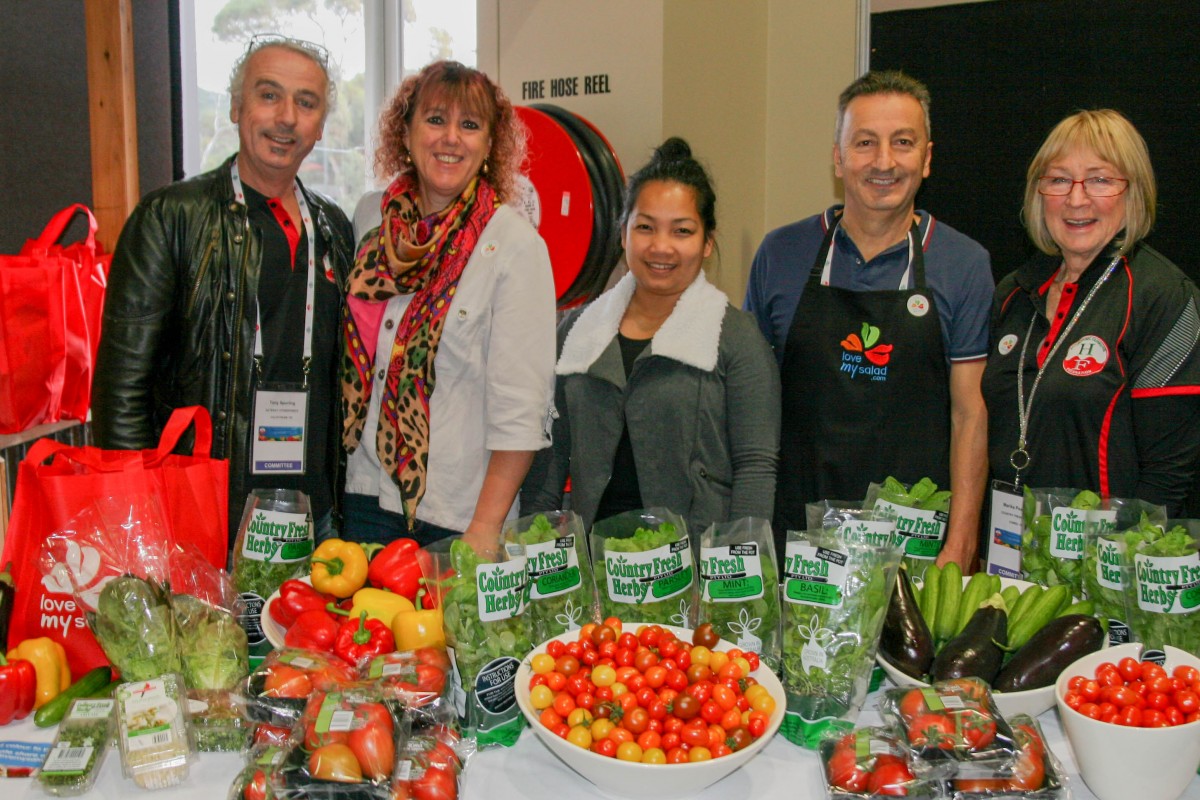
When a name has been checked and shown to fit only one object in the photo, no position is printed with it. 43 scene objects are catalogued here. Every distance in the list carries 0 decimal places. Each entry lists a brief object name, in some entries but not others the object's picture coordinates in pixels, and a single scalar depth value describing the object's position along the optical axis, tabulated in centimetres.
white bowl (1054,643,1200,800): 140
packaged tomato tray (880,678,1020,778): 138
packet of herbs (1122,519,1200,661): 165
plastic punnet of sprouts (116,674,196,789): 150
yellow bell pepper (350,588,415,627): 182
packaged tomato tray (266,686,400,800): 134
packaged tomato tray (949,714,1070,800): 136
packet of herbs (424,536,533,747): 159
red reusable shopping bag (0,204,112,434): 354
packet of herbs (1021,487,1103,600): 191
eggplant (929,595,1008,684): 163
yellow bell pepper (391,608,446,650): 170
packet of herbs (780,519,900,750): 162
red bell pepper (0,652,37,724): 165
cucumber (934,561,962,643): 180
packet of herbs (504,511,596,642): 172
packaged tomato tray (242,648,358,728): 151
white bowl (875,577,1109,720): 161
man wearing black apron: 248
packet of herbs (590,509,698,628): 174
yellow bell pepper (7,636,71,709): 171
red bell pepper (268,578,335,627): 186
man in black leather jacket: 233
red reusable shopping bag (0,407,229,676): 180
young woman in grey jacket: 239
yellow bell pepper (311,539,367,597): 190
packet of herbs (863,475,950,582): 196
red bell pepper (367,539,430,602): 191
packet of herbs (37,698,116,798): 148
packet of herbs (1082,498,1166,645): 176
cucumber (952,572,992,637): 181
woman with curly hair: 236
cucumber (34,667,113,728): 166
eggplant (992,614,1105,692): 163
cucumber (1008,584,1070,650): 174
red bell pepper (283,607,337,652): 174
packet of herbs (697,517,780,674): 170
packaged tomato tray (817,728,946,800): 137
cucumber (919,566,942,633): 182
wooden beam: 454
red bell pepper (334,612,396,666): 170
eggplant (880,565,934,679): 169
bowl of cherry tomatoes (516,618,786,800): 142
